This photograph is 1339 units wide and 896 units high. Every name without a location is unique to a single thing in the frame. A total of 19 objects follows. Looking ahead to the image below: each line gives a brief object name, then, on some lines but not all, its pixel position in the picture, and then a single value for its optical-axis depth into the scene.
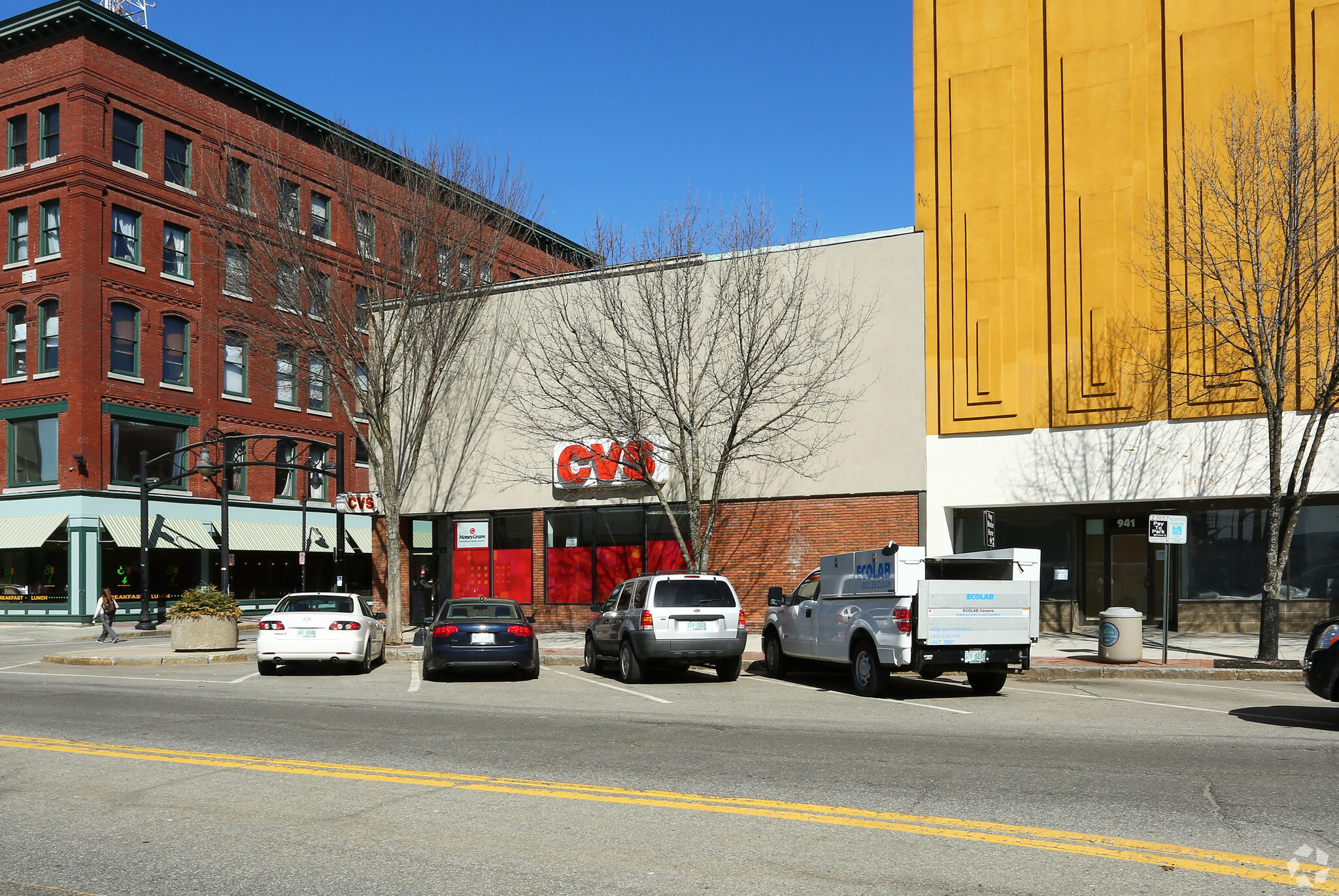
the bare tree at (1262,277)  19.88
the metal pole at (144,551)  35.31
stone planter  24.78
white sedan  19.66
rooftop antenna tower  45.47
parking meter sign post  19.55
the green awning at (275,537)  45.81
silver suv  17.91
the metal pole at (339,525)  29.19
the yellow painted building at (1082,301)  24.66
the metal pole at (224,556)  31.98
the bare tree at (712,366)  26.06
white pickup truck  15.16
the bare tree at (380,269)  26.80
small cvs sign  32.81
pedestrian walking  31.83
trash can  19.66
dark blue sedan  18.14
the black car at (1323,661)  12.21
